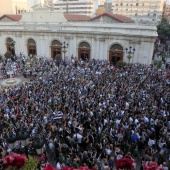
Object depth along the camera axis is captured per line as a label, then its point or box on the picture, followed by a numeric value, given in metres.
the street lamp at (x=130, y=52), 25.26
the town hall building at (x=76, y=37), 26.53
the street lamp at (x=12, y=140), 7.33
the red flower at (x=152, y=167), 3.56
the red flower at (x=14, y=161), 3.55
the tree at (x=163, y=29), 46.66
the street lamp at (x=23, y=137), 7.12
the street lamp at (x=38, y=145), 8.15
